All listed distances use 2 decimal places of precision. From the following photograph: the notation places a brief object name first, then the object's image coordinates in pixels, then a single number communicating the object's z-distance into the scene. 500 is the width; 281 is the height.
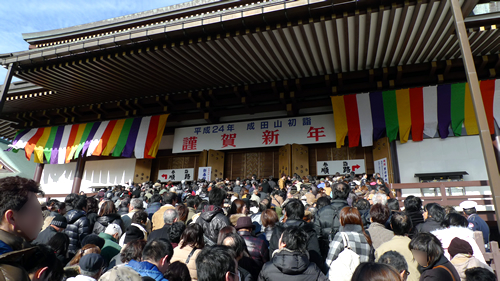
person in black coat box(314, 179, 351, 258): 3.10
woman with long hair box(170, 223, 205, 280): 2.34
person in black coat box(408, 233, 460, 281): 1.99
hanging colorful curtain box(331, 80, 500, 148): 8.25
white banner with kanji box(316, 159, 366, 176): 9.82
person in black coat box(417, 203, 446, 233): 3.24
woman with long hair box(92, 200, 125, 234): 3.43
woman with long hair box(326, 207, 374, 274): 2.37
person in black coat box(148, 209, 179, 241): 3.01
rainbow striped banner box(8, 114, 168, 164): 11.25
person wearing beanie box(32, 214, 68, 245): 3.03
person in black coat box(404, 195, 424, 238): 3.62
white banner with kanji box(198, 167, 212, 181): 10.98
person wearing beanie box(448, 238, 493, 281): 2.28
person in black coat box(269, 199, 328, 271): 2.62
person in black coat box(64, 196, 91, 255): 3.33
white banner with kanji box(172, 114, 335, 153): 10.15
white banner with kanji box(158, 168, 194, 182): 11.70
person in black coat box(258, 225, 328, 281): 1.98
